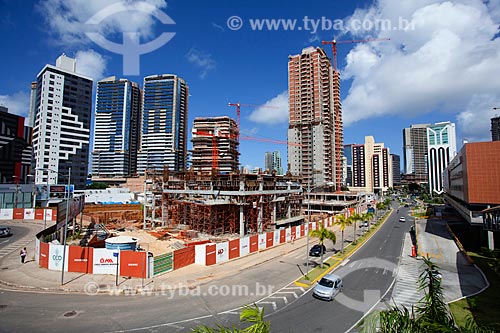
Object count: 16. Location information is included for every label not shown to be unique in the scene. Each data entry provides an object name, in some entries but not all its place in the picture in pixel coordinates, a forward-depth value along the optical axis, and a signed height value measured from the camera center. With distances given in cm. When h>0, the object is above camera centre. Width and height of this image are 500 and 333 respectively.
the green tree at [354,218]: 3938 -486
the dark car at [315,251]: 3147 -780
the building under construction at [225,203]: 4472 -330
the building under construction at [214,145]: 13112 +1900
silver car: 1903 -743
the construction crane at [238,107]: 15462 +4350
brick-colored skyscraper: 11431 +2820
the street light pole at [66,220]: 2593 -391
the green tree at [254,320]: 524 -273
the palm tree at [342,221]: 3368 -461
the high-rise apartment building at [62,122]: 10075 +2346
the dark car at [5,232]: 3908 -709
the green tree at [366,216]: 4380 -536
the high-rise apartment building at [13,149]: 8769 +1105
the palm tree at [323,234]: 2825 -517
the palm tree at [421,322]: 575 -320
